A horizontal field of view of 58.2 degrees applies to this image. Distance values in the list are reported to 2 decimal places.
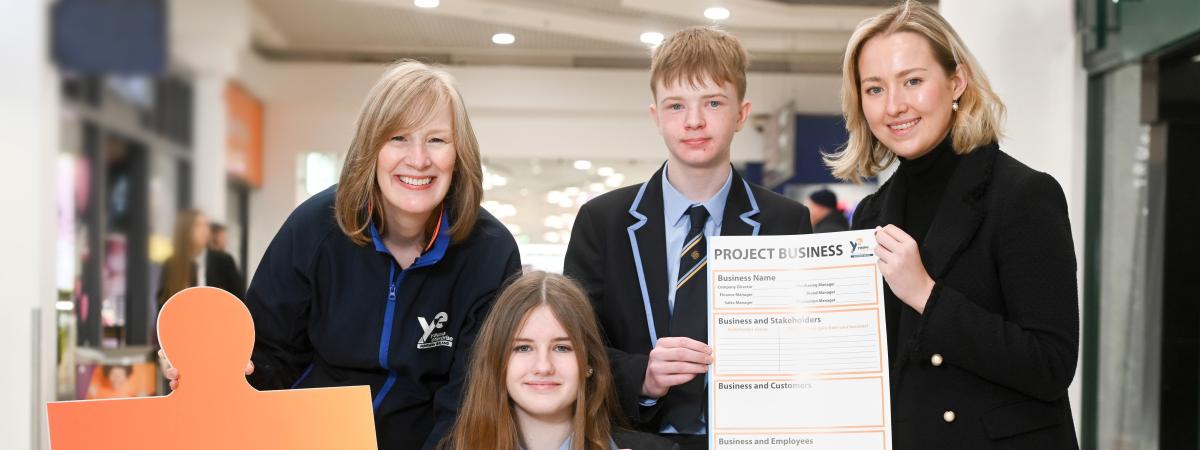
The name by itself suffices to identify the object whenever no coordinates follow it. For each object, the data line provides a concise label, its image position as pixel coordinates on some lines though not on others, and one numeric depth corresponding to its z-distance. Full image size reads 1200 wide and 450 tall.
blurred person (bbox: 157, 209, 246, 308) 6.54
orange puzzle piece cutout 1.61
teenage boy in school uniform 2.07
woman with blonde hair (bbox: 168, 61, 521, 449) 2.09
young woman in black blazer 1.65
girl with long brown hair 2.10
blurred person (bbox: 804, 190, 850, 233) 6.59
